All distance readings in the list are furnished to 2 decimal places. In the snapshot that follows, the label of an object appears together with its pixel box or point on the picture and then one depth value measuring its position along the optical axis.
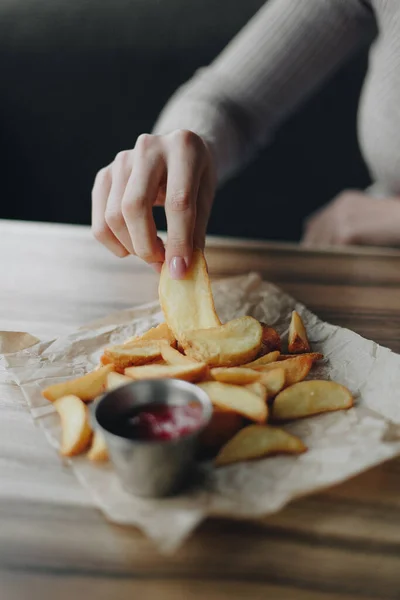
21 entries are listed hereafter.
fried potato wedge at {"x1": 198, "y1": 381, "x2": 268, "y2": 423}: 0.88
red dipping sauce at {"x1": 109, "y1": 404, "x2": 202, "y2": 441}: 0.79
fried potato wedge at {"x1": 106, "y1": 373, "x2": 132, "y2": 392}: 0.94
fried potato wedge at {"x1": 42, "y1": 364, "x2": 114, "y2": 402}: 0.97
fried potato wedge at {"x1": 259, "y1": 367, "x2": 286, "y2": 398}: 0.96
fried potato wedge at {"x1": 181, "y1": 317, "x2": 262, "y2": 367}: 1.01
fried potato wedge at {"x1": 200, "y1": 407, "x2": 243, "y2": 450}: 0.87
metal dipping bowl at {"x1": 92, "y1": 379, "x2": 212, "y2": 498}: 0.74
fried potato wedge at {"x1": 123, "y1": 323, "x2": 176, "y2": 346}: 1.10
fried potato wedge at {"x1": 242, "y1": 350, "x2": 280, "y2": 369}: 1.04
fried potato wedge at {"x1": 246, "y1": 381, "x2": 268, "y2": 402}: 0.93
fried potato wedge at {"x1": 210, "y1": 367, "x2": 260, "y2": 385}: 0.95
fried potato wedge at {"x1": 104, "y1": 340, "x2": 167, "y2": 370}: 1.02
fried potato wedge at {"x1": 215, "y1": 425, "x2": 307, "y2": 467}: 0.84
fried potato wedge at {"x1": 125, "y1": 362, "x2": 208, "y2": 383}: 0.93
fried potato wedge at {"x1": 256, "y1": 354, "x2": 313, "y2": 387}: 1.01
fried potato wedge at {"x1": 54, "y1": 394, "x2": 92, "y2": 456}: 0.86
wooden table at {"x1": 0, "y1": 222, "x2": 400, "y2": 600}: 0.66
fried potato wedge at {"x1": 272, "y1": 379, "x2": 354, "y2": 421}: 0.94
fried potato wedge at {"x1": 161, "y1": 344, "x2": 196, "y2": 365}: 1.00
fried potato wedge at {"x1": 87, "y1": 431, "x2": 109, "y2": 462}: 0.84
